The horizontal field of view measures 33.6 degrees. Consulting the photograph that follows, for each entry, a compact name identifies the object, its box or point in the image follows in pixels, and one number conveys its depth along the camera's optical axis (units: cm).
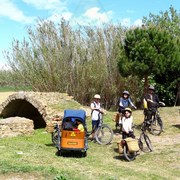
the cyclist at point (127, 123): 826
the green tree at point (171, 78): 1386
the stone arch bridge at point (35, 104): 1328
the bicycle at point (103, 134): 930
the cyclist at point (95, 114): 942
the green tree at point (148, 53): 1330
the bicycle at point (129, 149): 780
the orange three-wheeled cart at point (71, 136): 777
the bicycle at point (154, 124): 1068
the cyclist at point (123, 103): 1005
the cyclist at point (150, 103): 1064
